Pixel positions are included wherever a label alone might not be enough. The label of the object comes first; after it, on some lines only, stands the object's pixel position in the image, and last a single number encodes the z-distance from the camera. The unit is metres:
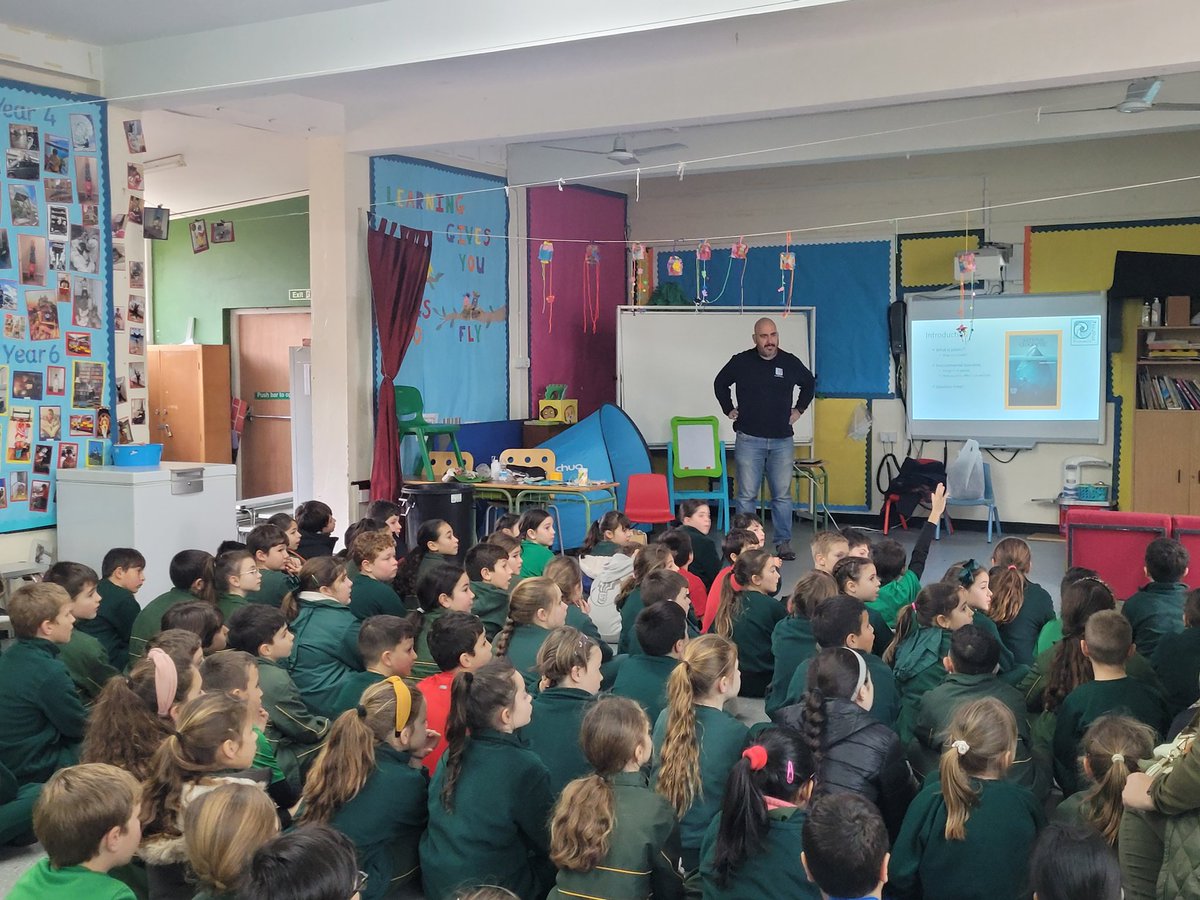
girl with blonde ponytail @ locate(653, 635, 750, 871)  2.67
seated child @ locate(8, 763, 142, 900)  1.98
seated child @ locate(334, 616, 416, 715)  3.26
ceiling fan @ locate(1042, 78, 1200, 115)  5.77
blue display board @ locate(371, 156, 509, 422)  7.64
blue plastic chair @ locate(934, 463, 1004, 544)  8.42
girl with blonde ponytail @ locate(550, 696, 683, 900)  2.25
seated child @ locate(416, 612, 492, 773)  3.09
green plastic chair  7.39
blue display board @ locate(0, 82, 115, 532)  5.37
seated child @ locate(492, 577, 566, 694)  3.54
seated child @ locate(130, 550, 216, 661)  3.94
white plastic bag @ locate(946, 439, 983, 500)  8.46
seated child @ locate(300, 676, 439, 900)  2.51
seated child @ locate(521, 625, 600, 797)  2.92
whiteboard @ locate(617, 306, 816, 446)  9.14
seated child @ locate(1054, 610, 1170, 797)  3.01
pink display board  8.94
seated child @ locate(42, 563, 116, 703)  3.60
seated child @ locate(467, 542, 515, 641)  4.14
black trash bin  7.03
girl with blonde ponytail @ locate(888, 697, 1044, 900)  2.36
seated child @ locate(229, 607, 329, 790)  3.17
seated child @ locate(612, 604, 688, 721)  3.25
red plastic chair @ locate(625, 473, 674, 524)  7.43
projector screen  8.53
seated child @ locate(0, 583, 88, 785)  3.27
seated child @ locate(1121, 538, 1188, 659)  3.84
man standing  7.53
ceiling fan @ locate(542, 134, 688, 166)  7.36
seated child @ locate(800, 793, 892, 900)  1.85
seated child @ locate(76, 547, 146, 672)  4.13
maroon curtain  7.18
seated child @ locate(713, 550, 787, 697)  4.20
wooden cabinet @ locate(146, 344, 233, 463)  9.13
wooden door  9.17
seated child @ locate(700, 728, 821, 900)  2.12
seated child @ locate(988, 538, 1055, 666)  3.94
